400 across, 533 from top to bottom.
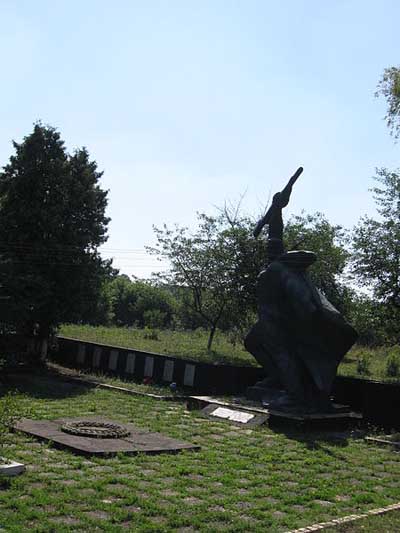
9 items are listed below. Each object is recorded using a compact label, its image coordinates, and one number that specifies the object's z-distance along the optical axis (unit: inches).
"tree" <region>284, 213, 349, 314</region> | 864.1
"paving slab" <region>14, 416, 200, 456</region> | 326.0
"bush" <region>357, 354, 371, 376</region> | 836.6
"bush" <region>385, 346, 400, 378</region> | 847.1
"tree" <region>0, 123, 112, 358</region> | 725.9
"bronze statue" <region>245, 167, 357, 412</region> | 497.7
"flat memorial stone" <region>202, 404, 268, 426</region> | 464.4
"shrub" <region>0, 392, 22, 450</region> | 281.0
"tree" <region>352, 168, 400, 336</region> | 738.8
